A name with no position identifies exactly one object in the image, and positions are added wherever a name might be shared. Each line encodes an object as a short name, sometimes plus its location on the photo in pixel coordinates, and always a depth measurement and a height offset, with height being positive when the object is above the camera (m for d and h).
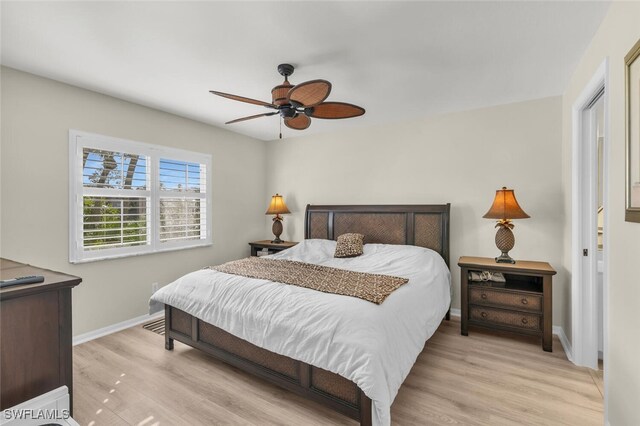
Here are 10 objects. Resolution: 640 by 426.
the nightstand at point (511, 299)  2.71 -0.83
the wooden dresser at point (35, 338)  1.34 -0.60
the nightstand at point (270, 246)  4.44 -0.50
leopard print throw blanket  2.18 -0.56
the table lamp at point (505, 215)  2.89 -0.03
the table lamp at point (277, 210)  4.56 +0.03
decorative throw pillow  3.52 -0.40
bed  1.64 -0.87
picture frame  1.38 +0.38
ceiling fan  1.92 +0.79
